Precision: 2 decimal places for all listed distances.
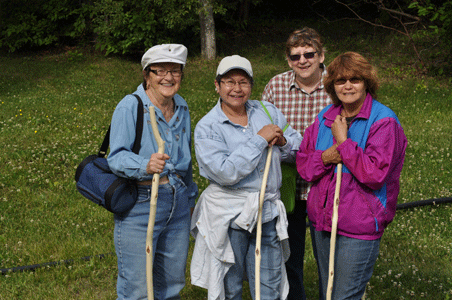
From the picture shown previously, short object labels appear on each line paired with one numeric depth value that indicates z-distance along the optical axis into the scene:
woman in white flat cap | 3.29
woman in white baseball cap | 3.32
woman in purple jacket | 3.11
